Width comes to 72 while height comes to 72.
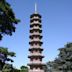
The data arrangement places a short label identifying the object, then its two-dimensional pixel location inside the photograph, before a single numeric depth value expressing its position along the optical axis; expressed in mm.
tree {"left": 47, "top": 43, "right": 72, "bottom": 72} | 20426
